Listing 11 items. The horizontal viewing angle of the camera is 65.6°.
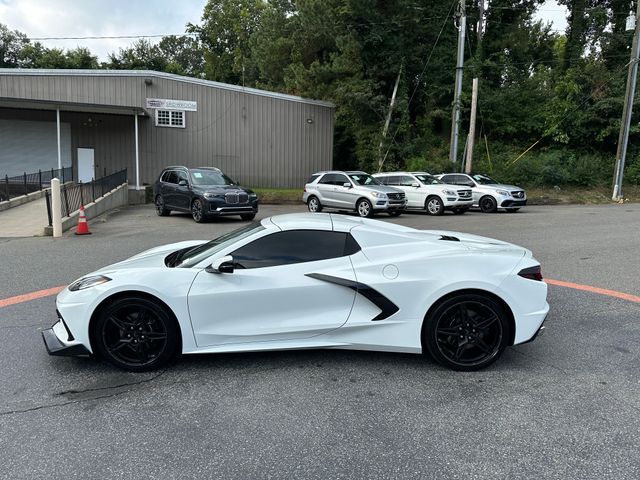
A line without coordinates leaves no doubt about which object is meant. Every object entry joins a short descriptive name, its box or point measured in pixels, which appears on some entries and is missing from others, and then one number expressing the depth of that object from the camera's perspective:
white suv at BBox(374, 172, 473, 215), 18.42
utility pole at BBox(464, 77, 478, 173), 25.16
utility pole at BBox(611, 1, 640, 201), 24.89
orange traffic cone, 12.60
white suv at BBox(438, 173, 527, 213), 19.22
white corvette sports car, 4.09
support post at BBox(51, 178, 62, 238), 12.33
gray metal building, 24.75
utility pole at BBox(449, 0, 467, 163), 24.78
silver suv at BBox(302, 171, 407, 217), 17.22
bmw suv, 15.27
